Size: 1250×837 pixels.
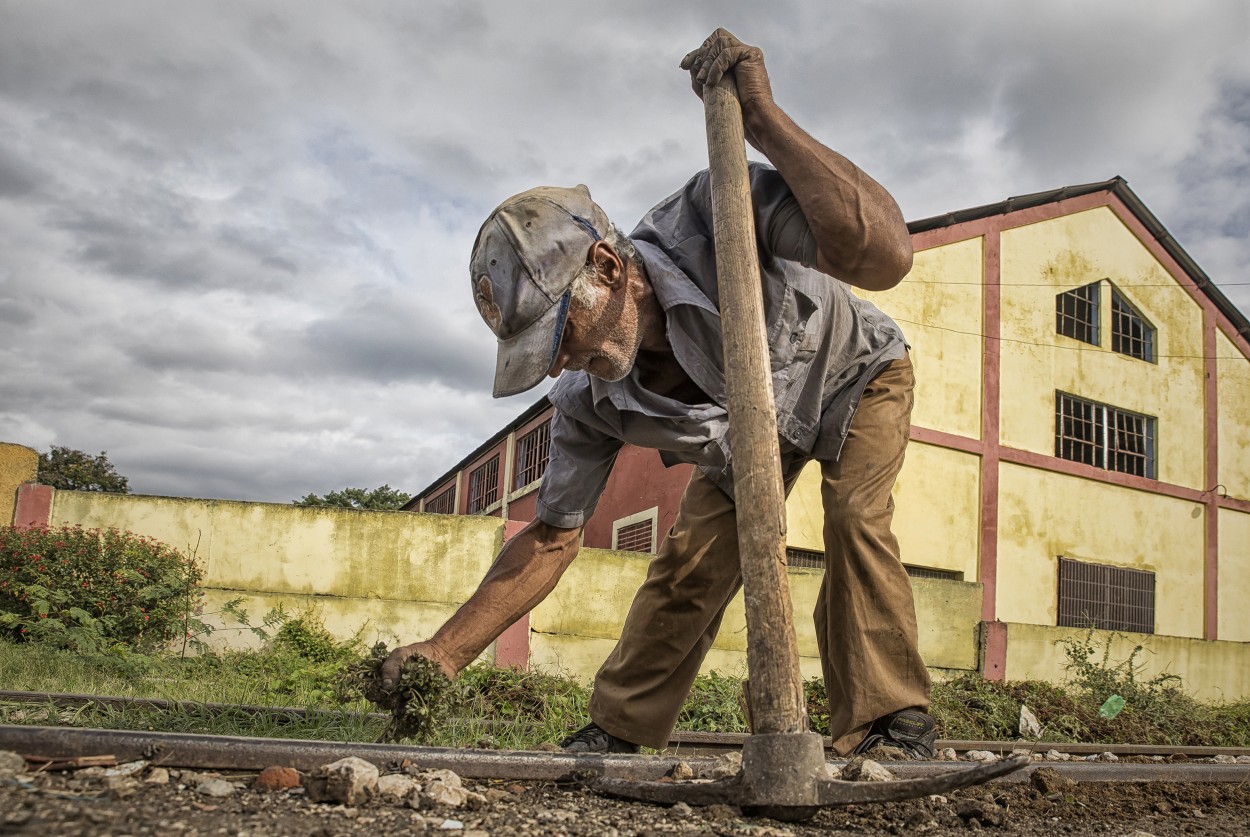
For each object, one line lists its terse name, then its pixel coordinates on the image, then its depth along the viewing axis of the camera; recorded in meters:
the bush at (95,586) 8.98
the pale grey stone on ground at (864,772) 2.27
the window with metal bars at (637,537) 13.40
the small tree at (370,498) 39.03
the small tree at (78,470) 29.25
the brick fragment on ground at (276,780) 1.92
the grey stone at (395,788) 1.92
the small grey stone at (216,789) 1.82
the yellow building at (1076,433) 13.91
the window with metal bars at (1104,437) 15.97
